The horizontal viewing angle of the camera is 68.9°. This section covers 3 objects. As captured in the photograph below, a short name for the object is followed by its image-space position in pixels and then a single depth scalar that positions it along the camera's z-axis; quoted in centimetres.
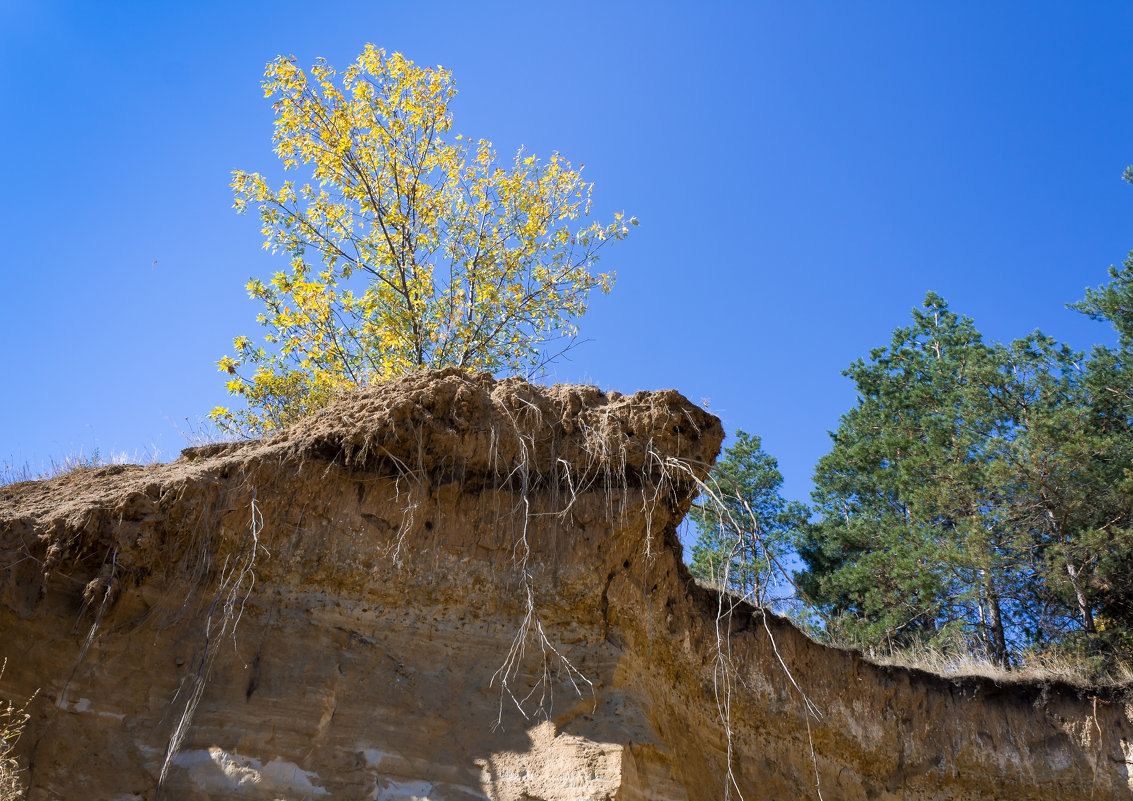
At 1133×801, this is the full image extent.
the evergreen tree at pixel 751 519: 711
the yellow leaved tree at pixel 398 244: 1439
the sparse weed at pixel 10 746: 556
